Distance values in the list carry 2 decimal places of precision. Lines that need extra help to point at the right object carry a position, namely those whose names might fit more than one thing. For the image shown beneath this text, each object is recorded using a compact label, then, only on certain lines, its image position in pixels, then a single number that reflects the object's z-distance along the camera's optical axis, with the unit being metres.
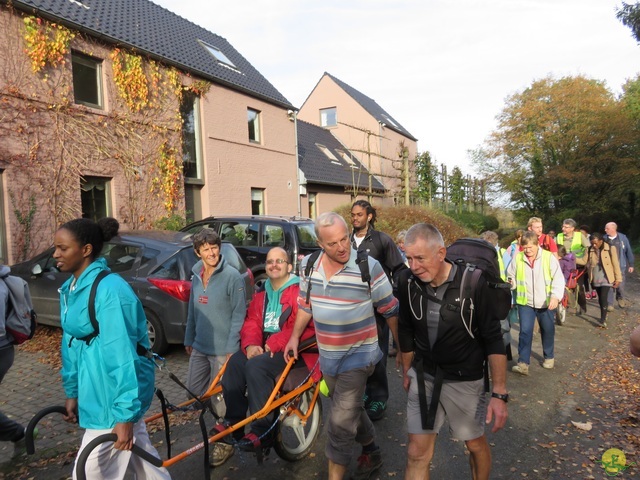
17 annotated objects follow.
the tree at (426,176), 30.10
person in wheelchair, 3.53
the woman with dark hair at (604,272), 9.25
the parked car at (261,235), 9.85
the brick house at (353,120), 31.34
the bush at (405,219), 17.59
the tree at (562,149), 25.86
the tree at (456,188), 34.41
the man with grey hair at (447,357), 2.89
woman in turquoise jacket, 2.44
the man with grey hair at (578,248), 10.23
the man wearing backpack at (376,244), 5.16
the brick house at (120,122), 10.34
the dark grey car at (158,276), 6.51
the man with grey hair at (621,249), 10.02
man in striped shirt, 3.19
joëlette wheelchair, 3.05
